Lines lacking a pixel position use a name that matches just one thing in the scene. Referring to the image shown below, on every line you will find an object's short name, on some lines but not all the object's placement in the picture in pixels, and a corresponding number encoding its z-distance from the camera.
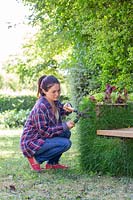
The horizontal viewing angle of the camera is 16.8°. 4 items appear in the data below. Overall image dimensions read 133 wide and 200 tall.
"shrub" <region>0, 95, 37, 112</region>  17.44
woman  5.18
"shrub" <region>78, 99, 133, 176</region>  4.97
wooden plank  4.57
